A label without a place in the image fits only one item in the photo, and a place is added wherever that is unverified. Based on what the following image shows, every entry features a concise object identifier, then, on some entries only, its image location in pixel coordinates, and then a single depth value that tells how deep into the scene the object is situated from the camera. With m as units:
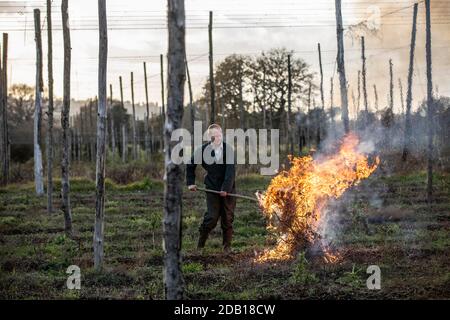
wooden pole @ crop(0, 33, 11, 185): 27.55
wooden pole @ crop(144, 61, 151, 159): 33.25
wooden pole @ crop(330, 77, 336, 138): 36.77
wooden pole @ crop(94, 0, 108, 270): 9.26
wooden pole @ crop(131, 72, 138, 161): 33.78
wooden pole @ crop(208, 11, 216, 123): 24.30
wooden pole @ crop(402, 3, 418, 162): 24.79
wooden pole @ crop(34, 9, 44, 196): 20.72
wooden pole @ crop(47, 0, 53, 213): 16.08
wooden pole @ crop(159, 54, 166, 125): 32.03
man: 10.41
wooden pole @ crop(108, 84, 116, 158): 34.66
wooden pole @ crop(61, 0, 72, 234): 12.34
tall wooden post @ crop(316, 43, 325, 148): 32.44
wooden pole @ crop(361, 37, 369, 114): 32.72
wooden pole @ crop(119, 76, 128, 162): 35.34
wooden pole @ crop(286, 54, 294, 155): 28.03
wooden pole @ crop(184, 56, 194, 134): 27.88
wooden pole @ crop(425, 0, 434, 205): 17.88
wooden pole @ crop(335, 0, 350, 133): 13.96
